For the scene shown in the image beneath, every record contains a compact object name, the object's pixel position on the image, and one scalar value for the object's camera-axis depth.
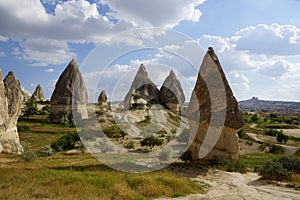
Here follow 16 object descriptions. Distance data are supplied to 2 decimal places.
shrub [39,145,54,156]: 20.86
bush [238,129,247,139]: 35.40
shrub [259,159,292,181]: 11.07
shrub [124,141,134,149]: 24.21
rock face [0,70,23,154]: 19.34
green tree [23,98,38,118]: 44.40
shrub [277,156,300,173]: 12.34
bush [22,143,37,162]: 14.84
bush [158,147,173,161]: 15.92
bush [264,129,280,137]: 40.22
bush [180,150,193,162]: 14.82
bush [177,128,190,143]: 29.19
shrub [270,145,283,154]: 26.48
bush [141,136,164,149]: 25.23
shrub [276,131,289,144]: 34.44
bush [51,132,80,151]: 24.22
